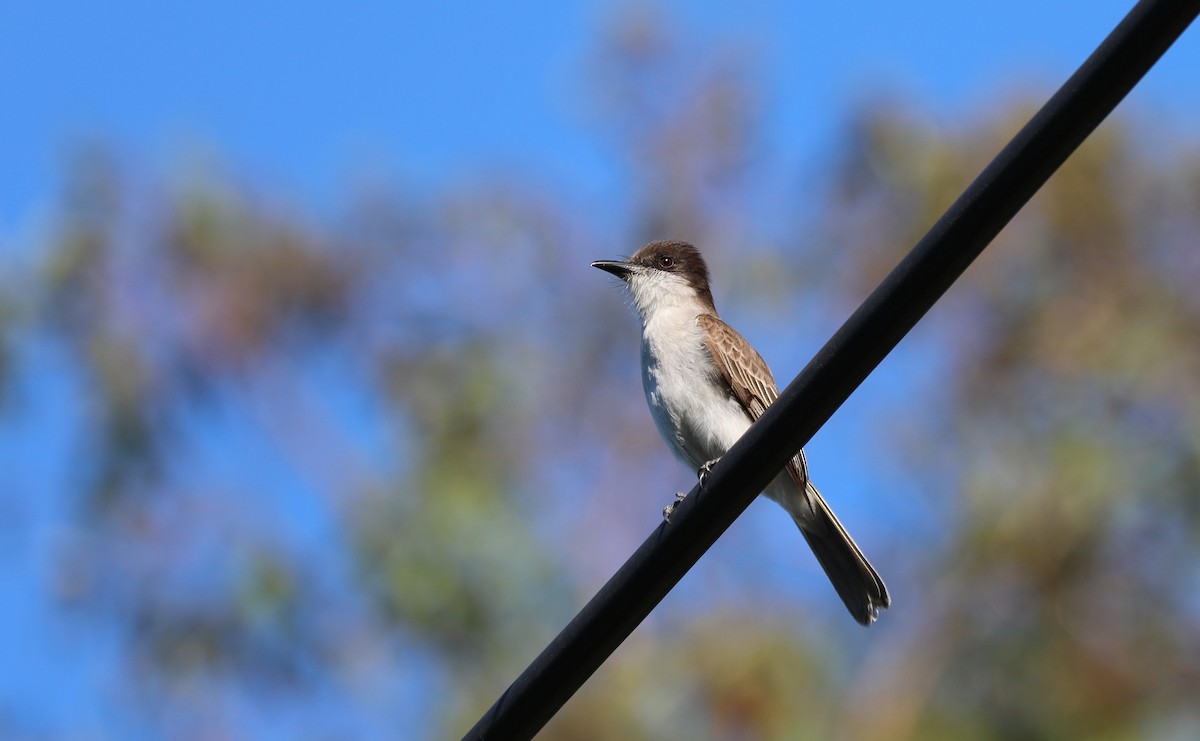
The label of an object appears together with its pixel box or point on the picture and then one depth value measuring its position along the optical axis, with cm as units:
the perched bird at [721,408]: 1184
